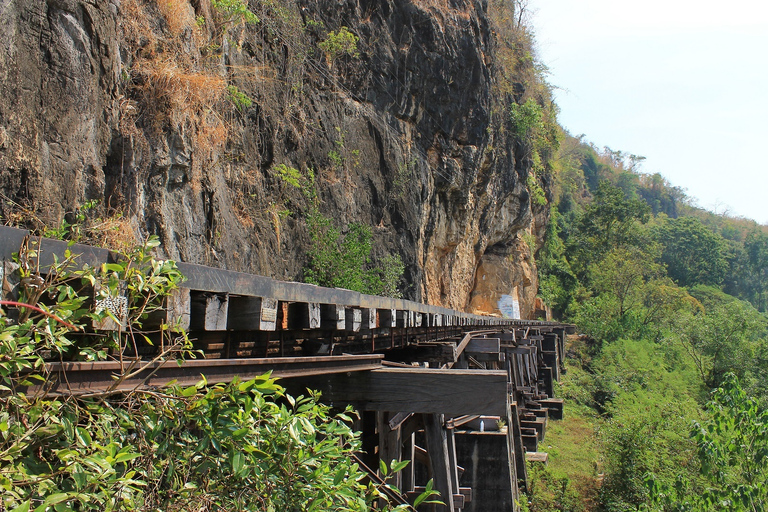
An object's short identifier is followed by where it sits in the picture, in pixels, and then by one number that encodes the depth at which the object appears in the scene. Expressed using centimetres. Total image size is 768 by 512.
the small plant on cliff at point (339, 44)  1200
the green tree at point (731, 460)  789
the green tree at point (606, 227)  3881
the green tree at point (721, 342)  2364
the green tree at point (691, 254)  5100
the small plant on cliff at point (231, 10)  786
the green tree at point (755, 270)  5638
